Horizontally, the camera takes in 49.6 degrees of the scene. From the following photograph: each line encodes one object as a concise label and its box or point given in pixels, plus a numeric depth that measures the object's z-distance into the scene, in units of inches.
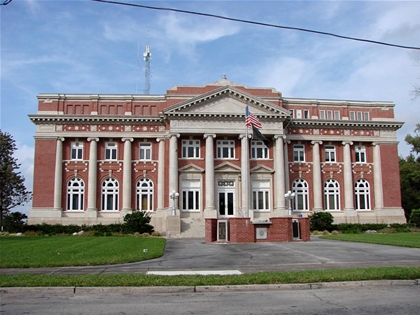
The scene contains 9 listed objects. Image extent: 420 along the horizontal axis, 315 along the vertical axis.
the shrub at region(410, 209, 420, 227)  1893.5
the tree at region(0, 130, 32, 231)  1855.3
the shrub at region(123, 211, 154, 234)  1684.3
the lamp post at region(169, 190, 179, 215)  1691.7
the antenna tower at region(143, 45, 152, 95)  2442.4
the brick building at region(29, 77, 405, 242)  1855.3
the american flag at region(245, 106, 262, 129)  1366.9
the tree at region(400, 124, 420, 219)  2596.0
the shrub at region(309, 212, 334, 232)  1769.2
